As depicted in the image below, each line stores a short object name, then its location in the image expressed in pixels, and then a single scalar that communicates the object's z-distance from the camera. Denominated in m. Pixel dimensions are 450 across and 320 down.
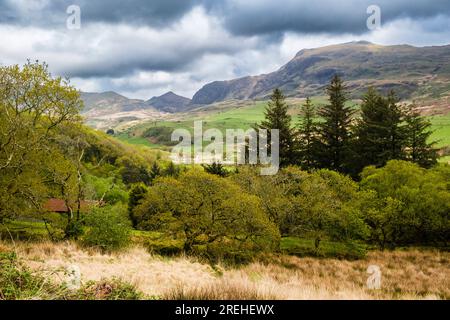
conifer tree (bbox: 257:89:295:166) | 60.00
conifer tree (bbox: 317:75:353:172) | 58.69
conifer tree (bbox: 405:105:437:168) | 52.53
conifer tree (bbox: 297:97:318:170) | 59.28
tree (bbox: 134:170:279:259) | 30.33
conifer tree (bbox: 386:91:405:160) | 52.16
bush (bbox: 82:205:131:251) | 25.56
